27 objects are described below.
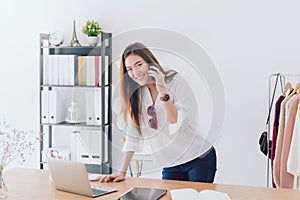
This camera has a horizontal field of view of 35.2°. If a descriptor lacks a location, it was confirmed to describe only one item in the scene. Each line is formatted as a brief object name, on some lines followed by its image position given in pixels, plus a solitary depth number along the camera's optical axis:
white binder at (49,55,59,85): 3.83
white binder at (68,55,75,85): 3.80
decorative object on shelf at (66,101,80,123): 3.72
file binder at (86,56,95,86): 3.65
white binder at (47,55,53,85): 3.83
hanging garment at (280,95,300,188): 2.93
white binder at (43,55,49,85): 3.84
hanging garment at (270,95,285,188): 3.08
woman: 2.02
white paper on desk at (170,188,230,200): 1.93
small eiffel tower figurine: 3.78
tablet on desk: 1.99
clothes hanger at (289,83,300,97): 3.07
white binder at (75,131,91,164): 3.79
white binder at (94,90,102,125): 3.47
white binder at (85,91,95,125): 2.35
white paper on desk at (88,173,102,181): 2.33
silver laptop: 2.02
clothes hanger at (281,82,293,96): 3.16
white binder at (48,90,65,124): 3.81
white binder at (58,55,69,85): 3.80
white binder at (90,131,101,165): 2.40
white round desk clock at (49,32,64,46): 3.83
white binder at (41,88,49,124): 3.83
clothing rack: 3.52
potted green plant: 3.74
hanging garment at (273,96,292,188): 2.98
